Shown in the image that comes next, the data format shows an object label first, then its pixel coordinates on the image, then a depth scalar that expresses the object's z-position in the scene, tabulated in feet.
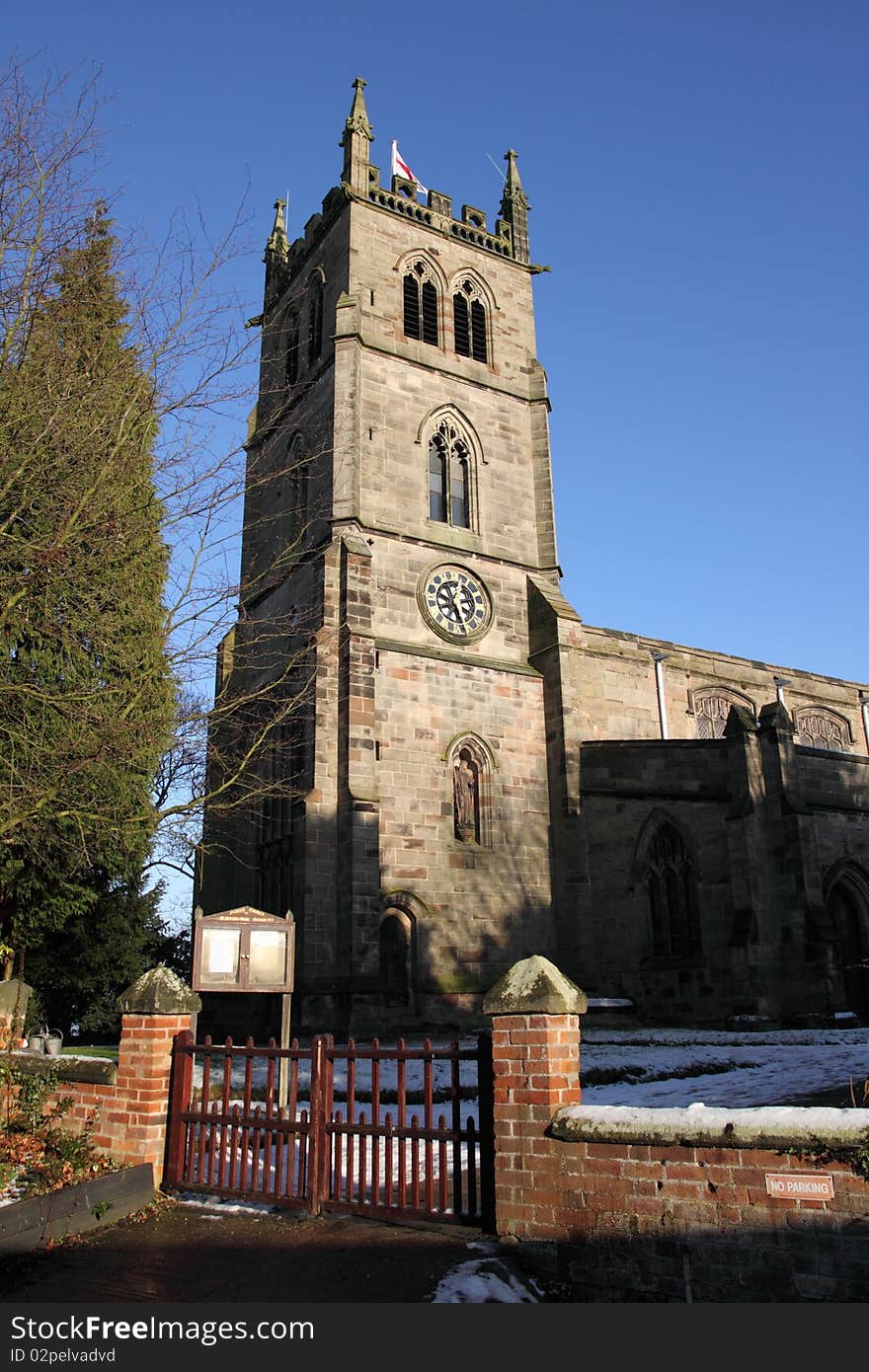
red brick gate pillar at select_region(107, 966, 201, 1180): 26.84
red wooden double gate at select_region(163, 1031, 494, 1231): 21.86
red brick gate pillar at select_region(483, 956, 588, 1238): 20.61
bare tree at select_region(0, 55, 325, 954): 31.45
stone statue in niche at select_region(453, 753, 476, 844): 72.28
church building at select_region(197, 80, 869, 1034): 65.67
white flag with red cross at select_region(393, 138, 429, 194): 90.43
